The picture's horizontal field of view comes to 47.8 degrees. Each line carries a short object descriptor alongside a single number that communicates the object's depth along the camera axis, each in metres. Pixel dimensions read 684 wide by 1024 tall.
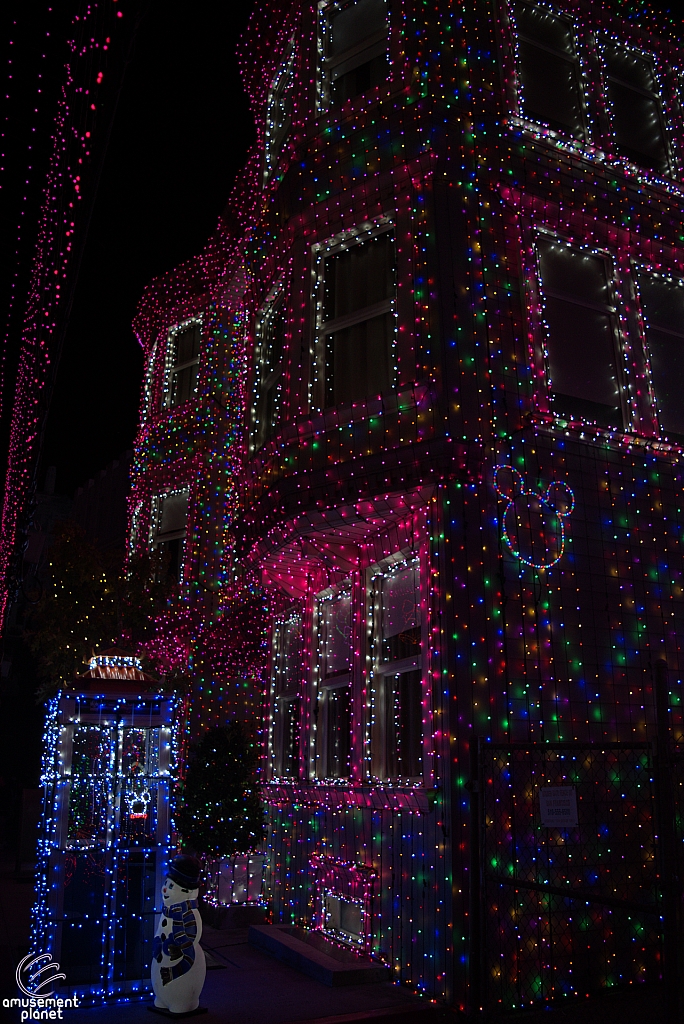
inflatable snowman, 6.34
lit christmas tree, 10.55
